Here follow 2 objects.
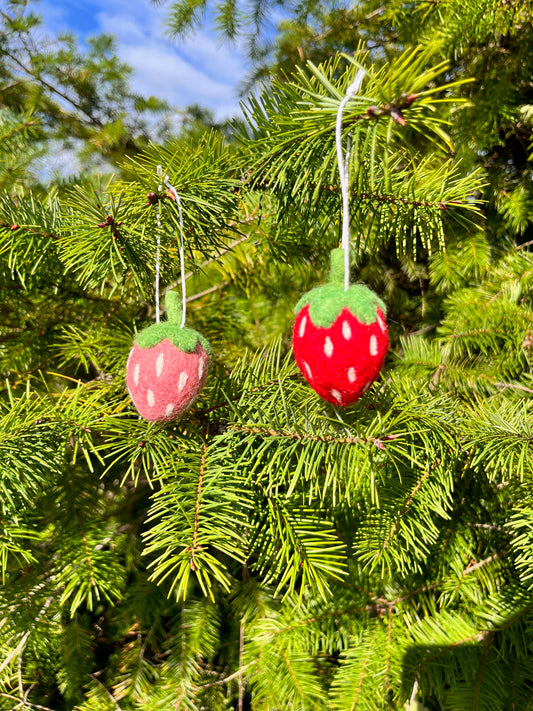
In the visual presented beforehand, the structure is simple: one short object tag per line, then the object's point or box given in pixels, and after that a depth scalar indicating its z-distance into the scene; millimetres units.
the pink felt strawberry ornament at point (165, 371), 375
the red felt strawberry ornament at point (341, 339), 325
